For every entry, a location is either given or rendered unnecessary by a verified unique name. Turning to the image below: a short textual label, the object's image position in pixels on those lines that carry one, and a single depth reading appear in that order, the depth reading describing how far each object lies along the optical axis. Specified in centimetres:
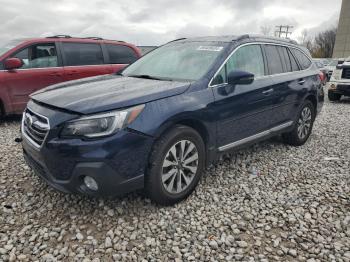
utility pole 6102
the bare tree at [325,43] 6944
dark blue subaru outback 263
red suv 617
